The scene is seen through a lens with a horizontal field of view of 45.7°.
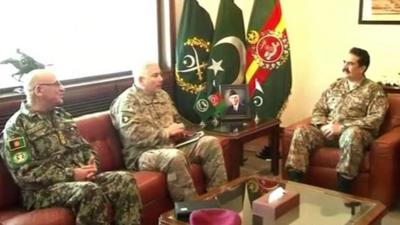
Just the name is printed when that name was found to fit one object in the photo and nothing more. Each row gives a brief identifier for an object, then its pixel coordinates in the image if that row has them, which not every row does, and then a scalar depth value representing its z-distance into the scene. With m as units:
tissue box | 2.27
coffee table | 2.28
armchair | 3.16
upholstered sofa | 2.35
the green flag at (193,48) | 4.02
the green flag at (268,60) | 4.09
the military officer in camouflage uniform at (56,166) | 2.45
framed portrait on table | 3.81
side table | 3.46
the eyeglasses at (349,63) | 3.55
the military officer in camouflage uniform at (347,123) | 3.25
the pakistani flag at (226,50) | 3.98
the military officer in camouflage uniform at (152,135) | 3.03
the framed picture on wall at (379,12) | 4.00
